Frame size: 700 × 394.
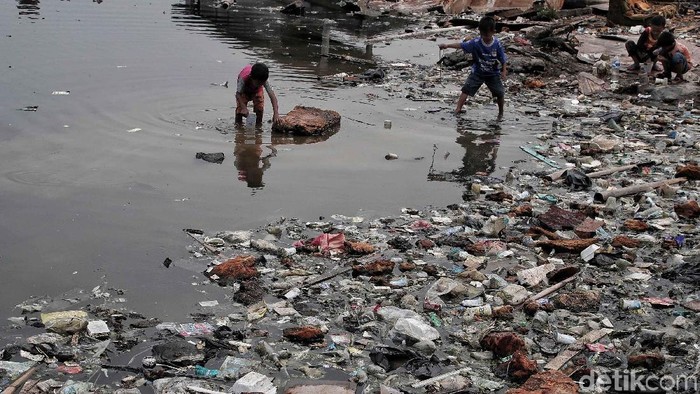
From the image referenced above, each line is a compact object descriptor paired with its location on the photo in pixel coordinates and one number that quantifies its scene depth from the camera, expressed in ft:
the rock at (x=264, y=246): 17.40
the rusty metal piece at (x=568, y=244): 17.84
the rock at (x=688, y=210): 20.17
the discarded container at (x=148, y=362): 12.49
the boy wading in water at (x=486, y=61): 30.09
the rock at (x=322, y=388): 11.82
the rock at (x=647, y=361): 12.62
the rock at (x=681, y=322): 14.08
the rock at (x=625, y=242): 18.17
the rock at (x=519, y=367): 12.41
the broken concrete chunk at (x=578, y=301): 14.88
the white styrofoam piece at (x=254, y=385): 11.82
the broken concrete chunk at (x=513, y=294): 15.15
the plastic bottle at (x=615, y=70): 39.94
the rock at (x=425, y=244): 18.01
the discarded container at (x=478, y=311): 14.64
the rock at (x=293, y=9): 70.54
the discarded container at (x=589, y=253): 17.28
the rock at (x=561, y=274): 16.15
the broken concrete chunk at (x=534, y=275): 15.98
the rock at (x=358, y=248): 17.48
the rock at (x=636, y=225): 19.31
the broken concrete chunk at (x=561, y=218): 19.39
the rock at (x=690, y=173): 23.42
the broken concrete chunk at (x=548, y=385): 11.56
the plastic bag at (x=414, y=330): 13.51
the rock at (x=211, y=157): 24.49
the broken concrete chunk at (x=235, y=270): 15.93
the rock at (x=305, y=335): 13.51
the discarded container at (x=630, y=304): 14.93
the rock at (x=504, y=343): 13.12
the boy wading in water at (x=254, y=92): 25.64
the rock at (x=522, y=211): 20.38
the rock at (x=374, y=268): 16.30
